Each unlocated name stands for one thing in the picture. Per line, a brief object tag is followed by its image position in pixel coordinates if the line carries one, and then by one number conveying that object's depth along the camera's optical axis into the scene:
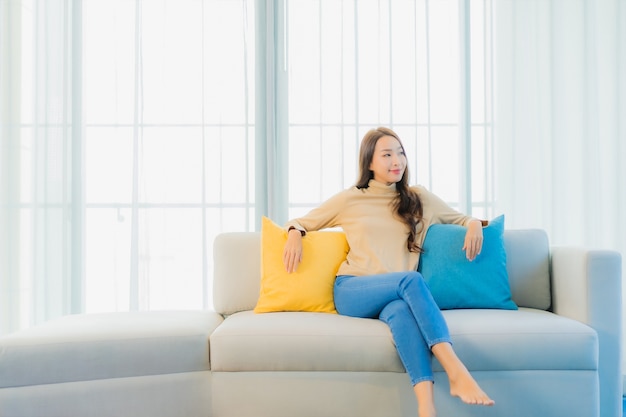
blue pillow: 2.49
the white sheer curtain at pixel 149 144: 3.41
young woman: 2.00
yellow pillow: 2.47
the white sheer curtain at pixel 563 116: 3.38
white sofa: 2.08
